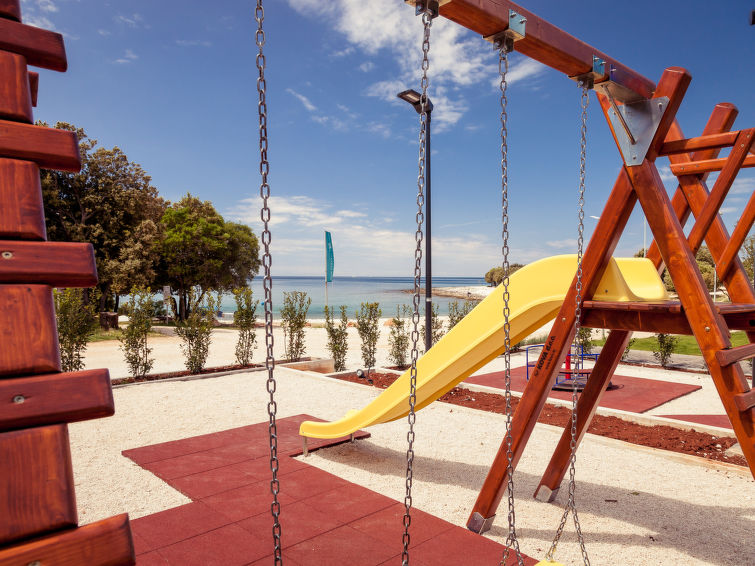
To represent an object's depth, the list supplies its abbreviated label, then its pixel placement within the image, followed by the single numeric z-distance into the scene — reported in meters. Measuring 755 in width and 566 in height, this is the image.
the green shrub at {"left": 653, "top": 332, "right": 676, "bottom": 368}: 13.14
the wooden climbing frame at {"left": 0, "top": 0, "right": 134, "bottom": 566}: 1.27
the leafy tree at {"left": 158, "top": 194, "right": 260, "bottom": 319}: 33.50
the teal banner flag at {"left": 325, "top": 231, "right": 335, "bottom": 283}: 20.17
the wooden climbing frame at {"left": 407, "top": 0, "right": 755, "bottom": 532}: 3.46
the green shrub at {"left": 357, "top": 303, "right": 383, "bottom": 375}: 12.89
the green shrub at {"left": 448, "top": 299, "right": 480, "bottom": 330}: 14.03
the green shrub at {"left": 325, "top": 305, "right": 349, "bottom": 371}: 13.34
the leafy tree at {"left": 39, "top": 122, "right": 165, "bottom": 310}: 26.69
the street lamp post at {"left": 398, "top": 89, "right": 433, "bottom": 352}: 11.03
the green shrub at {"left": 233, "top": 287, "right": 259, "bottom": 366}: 13.30
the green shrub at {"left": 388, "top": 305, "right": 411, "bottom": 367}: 13.26
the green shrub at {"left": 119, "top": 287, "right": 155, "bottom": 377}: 11.85
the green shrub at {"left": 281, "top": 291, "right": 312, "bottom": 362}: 13.91
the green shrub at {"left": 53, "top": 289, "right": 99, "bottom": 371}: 10.85
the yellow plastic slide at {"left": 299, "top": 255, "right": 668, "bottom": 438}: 4.54
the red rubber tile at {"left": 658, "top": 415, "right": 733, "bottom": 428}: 7.99
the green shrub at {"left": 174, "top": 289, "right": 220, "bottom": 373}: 12.63
